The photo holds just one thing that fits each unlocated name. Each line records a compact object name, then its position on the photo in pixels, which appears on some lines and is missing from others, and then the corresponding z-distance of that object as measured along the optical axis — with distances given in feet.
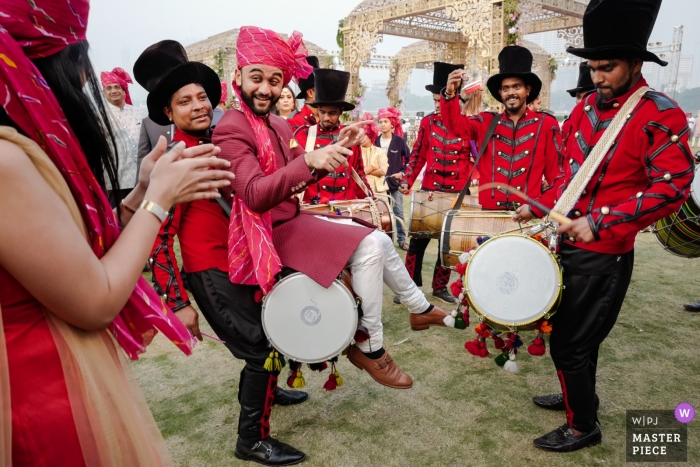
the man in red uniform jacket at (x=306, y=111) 18.70
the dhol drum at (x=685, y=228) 12.48
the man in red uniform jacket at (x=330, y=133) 15.87
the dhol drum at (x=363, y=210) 13.08
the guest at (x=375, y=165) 22.04
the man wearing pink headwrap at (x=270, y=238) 7.28
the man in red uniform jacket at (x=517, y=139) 14.37
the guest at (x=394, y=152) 25.17
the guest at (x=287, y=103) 23.15
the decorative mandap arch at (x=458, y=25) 39.32
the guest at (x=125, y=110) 18.97
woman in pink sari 3.24
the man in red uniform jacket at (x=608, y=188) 7.54
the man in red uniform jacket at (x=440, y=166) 18.56
